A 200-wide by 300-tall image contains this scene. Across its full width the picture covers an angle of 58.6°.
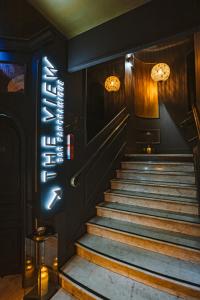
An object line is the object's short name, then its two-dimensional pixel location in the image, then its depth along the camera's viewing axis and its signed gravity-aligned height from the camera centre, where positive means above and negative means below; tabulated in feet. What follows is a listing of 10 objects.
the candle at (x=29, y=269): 7.71 -5.08
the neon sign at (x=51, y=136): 7.36 +0.89
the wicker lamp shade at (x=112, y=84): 16.60 +6.74
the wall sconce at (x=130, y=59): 18.64 +10.21
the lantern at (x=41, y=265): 7.09 -4.72
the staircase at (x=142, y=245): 6.35 -4.11
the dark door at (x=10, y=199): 9.59 -2.31
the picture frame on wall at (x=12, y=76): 9.71 +4.41
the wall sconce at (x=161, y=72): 16.16 +7.63
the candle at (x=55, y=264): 7.73 -4.71
